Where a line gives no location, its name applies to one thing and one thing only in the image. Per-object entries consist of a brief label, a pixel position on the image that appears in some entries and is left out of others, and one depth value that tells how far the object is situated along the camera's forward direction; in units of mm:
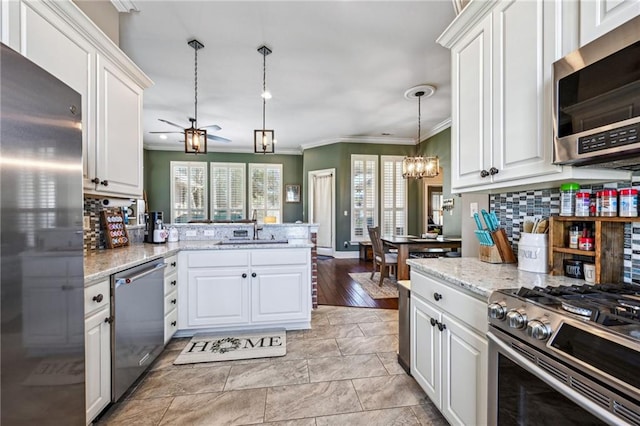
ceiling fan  5809
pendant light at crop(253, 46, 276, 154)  3188
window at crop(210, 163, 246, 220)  8148
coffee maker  2971
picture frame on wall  8531
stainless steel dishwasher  1682
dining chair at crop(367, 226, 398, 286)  4438
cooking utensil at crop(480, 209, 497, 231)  1768
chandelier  4734
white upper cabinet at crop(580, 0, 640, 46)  966
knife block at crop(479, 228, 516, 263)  1744
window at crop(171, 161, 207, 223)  8023
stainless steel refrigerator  856
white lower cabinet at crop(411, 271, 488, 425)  1237
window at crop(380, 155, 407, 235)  7289
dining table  4207
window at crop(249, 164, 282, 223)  8352
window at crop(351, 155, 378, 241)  7215
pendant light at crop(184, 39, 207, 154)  3193
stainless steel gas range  674
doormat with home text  2345
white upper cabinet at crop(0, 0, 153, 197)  1461
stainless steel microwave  916
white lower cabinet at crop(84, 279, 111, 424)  1455
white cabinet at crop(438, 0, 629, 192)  1229
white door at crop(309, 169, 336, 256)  7336
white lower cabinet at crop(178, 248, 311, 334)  2639
